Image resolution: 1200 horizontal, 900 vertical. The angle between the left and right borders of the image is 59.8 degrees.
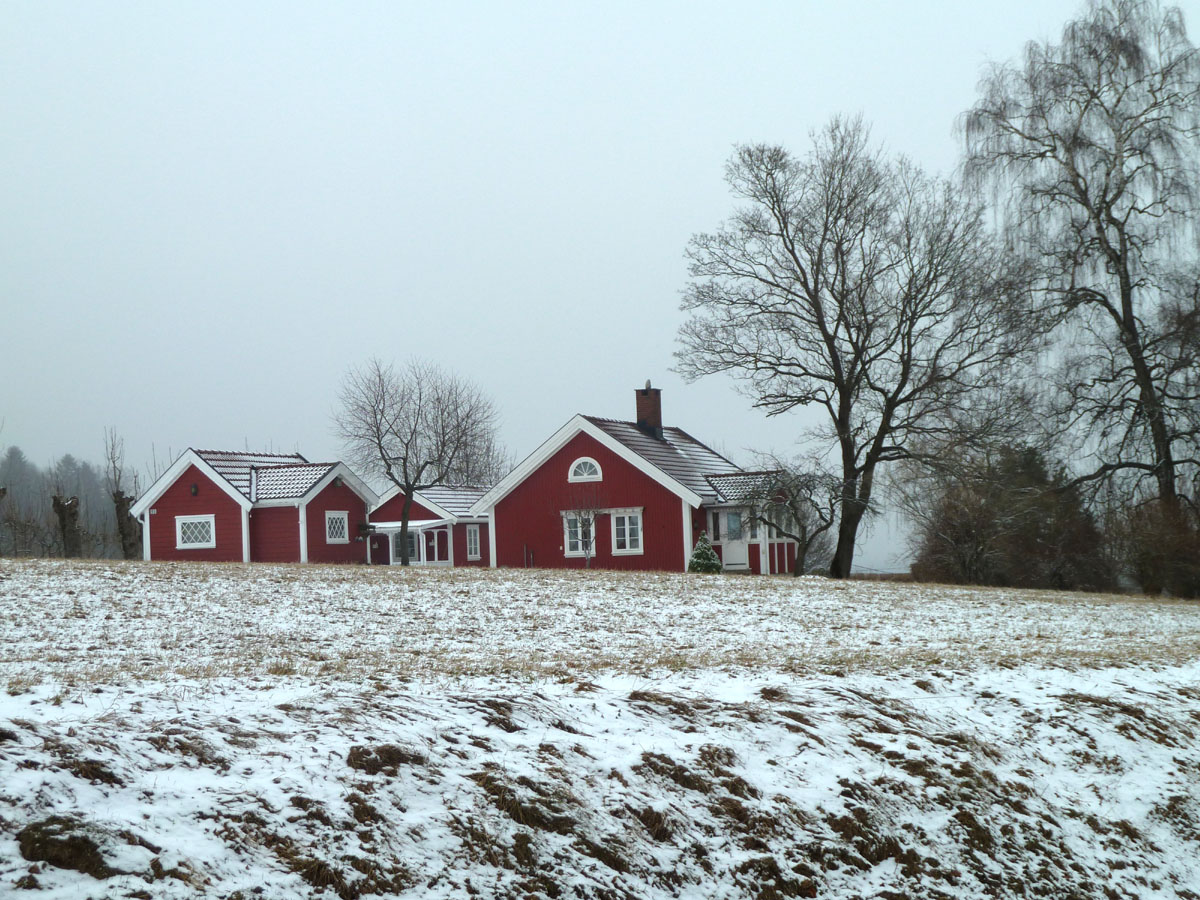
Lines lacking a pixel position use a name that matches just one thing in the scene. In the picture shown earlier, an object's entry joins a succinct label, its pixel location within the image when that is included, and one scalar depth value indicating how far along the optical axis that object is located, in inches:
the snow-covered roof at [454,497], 1663.4
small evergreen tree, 1189.7
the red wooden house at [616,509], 1310.3
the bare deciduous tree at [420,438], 1844.2
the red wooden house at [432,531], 1643.7
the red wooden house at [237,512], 1449.3
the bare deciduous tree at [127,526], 1501.4
